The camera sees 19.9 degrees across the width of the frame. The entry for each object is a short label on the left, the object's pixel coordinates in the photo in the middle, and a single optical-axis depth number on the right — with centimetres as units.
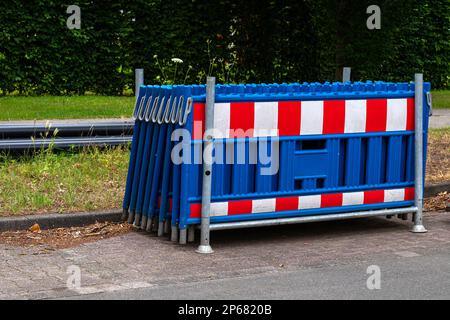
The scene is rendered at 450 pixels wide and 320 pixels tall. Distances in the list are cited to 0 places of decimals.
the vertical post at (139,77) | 1208
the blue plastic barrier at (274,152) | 970
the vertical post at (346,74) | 1367
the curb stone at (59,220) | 1009
